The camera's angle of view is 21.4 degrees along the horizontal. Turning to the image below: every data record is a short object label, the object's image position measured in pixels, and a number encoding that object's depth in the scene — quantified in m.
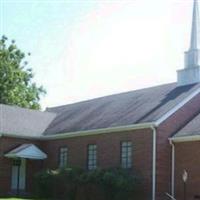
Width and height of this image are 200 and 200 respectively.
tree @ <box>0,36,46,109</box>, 51.12
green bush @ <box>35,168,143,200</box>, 26.09
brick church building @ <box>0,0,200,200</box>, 26.72
